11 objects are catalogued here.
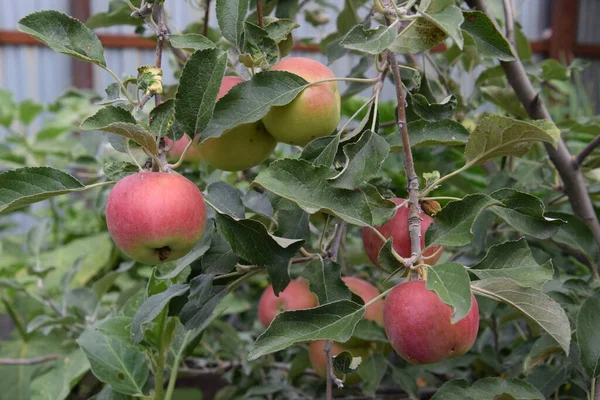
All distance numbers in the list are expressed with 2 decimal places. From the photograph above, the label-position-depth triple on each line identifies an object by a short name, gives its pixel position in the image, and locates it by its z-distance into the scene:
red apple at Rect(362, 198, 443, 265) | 0.61
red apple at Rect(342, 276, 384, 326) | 0.90
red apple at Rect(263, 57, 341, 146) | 0.64
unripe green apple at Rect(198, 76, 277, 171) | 0.66
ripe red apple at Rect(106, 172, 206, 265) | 0.55
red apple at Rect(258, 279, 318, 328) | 0.95
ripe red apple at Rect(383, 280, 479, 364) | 0.56
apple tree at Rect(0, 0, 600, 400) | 0.56
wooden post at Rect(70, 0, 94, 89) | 3.78
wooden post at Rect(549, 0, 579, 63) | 4.06
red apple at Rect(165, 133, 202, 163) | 0.95
